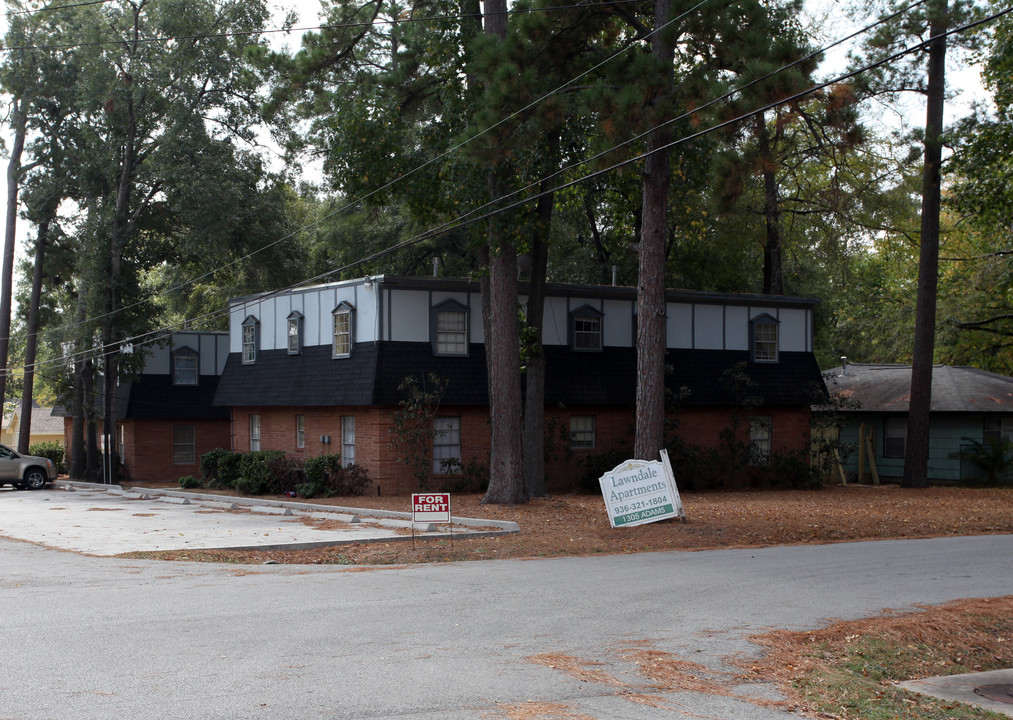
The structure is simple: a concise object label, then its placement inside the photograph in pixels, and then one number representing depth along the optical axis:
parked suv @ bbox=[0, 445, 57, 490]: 36.09
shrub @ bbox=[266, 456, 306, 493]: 30.23
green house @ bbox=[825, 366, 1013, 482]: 35.69
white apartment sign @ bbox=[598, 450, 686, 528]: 19.66
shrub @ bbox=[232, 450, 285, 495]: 30.56
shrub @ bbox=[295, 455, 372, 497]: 28.72
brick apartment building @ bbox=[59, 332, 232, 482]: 42.34
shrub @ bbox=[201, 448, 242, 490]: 33.28
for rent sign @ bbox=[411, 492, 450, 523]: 17.02
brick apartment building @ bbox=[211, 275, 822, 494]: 28.77
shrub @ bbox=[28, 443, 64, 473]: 47.91
